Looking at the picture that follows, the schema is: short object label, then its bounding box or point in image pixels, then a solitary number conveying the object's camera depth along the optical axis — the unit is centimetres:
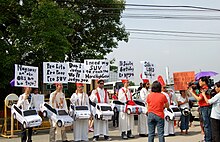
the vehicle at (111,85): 2442
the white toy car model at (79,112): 1018
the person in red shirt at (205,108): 867
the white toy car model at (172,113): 1152
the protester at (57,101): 992
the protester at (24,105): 968
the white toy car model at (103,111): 1050
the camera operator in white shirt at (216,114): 788
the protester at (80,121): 1052
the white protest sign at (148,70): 1208
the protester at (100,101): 1081
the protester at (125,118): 1111
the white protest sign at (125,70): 1165
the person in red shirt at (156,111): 807
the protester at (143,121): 1158
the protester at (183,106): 1205
